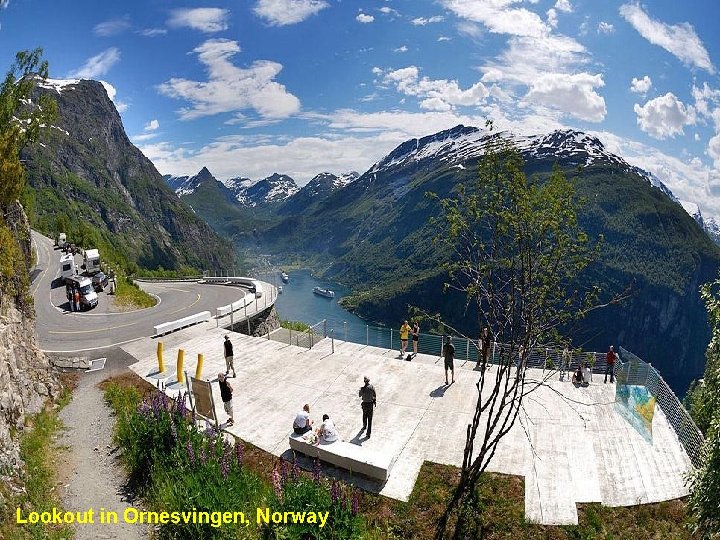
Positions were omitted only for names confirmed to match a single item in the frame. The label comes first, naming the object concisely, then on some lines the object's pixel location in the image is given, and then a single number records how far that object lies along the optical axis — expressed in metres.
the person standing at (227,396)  13.15
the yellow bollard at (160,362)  17.41
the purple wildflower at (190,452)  9.51
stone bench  10.67
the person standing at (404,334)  18.86
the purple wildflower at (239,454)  10.11
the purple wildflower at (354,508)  7.95
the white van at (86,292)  31.06
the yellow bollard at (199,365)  15.88
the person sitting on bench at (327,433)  11.60
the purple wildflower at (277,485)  8.25
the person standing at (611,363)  17.23
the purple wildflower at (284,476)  8.68
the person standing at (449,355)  15.93
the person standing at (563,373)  16.98
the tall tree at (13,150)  14.36
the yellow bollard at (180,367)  16.31
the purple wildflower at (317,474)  8.35
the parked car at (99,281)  36.88
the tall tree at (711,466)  7.84
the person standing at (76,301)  30.44
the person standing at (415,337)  19.25
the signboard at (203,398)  11.78
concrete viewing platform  10.72
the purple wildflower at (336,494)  8.26
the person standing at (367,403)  12.20
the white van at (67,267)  38.78
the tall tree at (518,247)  8.62
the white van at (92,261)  40.06
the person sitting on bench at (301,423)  11.94
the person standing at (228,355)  16.69
